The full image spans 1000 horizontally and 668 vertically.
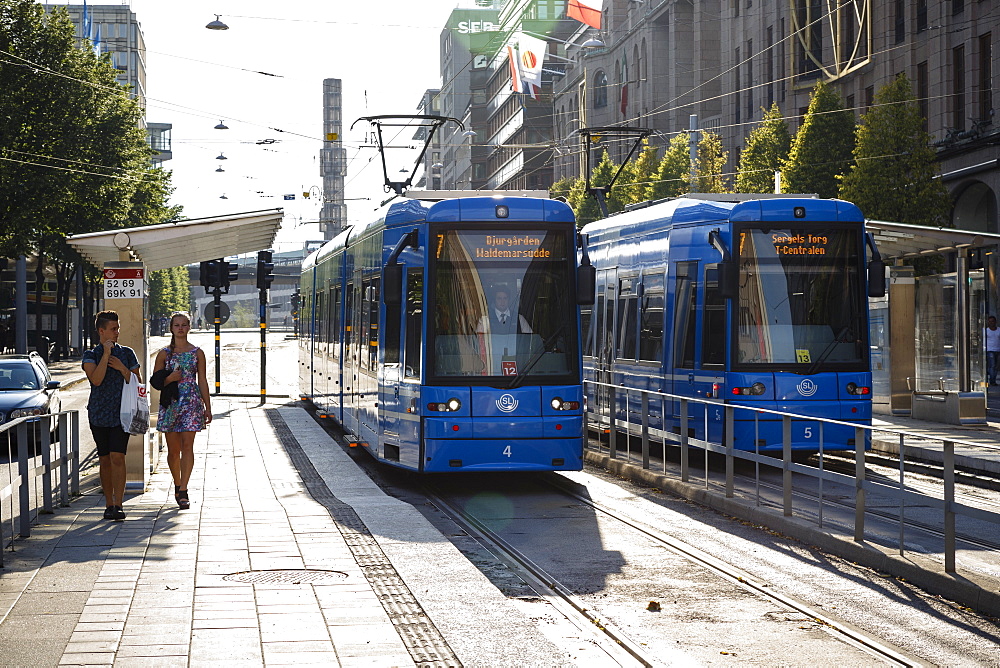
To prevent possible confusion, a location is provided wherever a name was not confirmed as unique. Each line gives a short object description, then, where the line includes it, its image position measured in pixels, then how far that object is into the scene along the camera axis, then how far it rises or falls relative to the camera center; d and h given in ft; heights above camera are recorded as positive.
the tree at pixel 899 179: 118.52 +13.58
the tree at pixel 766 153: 147.13 +19.72
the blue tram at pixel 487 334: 45.37 +0.21
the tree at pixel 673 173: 174.81 +21.00
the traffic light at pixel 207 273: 92.63 +4.57
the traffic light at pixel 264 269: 95.57 +5.02
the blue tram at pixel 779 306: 52.80 +1.26
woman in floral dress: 41.60 -1.90
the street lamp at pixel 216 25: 124.77 +28.09
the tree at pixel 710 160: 165.54 +21.50
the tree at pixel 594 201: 197.31 +21.06
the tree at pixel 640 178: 180.65 +21.53
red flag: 234.17 +54.73
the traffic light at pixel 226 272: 94.07 +4.66
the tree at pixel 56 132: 121.19 +18.77
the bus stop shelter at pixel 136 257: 47.78 +3.17
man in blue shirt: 38.83 -1.92
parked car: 63.31 -2.15
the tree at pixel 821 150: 137.08 +18.65
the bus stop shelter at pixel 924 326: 72.49 +0.65
